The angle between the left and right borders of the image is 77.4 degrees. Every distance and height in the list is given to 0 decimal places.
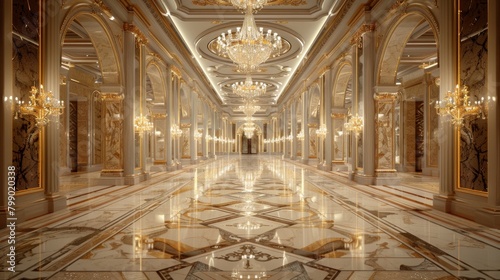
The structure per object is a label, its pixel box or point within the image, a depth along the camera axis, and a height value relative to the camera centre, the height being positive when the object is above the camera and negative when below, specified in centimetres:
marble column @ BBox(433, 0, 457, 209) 457 +91
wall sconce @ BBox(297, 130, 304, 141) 1778 +37
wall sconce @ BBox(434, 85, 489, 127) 416 +49
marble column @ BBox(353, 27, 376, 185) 793 +84
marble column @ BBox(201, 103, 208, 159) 2062 +52
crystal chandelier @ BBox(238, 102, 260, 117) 1844 +204
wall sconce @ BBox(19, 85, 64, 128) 416 +52
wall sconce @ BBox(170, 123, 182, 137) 1215 +50
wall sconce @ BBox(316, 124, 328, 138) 1236 +43
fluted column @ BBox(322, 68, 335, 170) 1199 +85
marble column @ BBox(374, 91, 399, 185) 794 +12
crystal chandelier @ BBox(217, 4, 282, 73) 725 +238
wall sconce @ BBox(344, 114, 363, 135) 843 +48
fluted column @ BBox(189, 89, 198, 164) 1652 +46
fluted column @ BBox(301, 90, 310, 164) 1678 +93
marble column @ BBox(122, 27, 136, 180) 795 +83
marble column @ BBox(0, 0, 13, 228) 374 +46
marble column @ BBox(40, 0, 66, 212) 456 +31
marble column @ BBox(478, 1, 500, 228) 380 +27
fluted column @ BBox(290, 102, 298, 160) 2016 +67
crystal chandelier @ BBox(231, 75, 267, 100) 1286 +224
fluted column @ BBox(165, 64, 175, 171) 1169 +95
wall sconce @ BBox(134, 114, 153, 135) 841 +51
